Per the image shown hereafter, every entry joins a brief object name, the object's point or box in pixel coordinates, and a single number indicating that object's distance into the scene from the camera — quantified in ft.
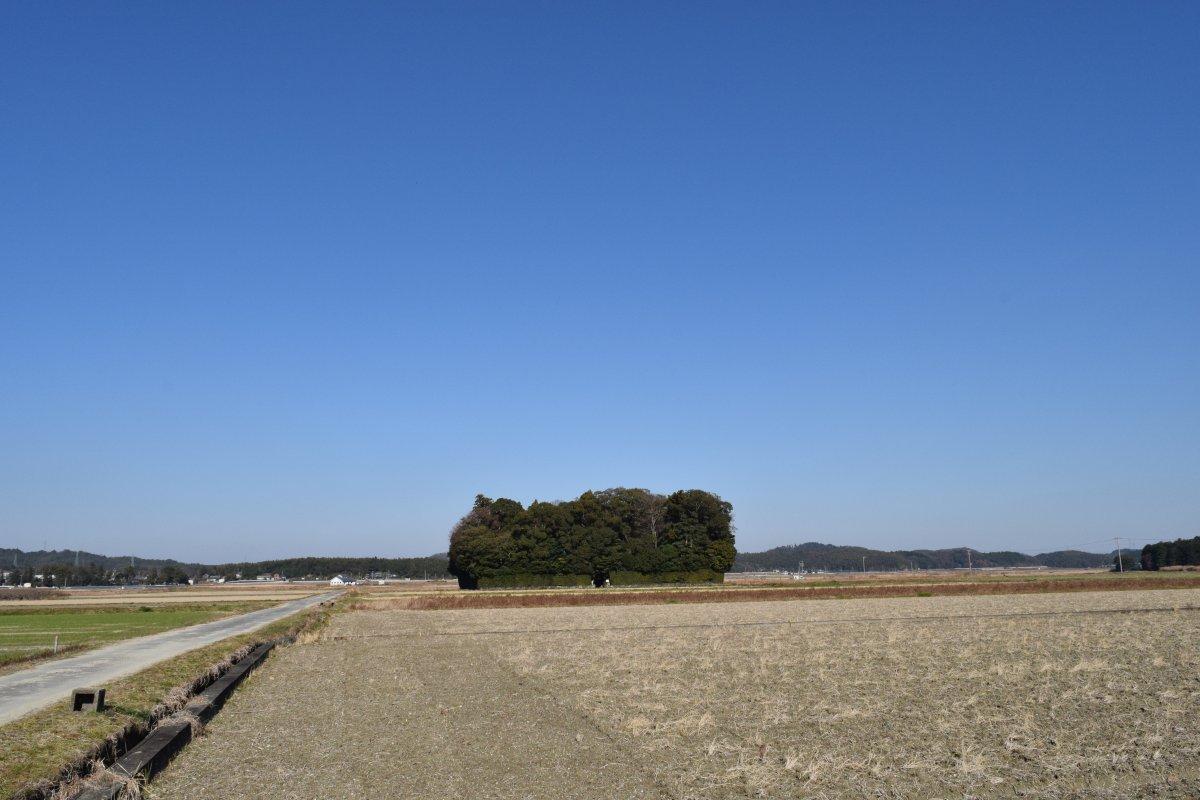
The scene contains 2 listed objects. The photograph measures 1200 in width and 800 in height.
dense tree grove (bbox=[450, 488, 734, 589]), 345.72
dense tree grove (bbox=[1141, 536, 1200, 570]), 583.17
